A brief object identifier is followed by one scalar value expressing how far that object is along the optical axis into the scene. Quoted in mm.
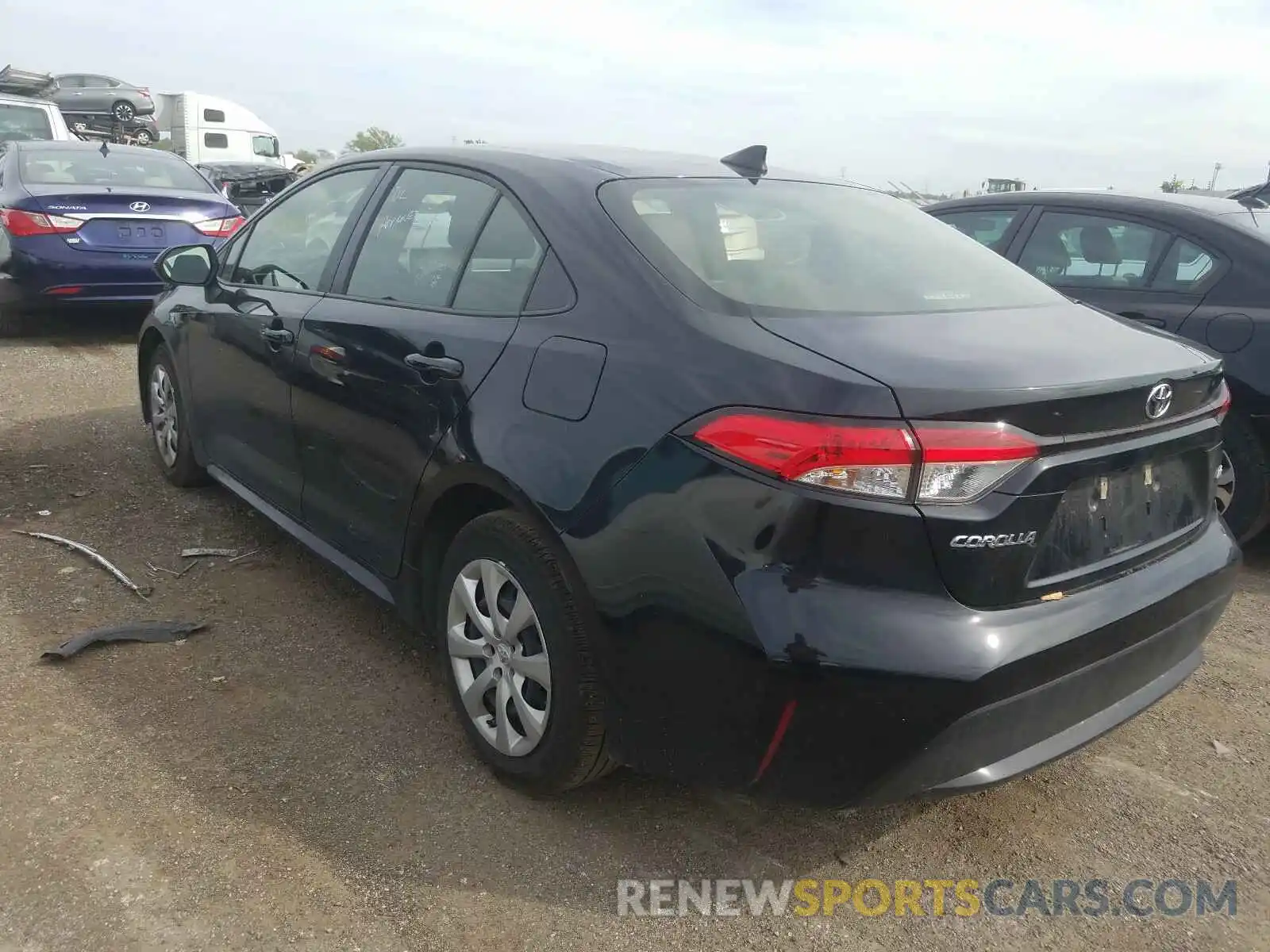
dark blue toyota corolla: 1942
